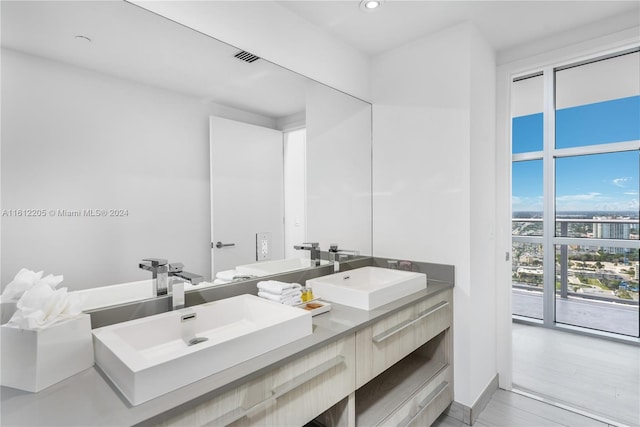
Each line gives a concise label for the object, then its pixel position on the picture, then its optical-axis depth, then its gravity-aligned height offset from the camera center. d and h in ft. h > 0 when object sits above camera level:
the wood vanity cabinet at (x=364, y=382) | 3.17 -2.15
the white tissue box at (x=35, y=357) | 2.85 -1.30
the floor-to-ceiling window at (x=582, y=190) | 10.36 +0.75
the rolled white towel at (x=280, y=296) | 4.96 -1.31
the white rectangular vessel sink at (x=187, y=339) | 2.74 -1.40
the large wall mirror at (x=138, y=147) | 3.53 +0.92
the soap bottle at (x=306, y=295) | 5.33 -1.38
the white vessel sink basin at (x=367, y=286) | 5.20 -1.39
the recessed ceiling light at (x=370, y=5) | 5.86 +3.80
